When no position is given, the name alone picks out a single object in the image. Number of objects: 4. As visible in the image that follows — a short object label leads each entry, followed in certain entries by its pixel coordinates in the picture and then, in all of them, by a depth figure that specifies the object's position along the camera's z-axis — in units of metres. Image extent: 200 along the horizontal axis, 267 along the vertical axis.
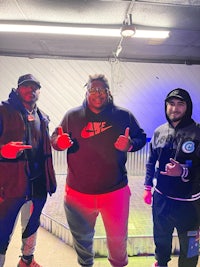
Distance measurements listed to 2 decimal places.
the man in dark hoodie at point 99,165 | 1.86
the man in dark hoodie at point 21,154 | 1.85
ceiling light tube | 3.06
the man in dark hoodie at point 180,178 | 1.83
